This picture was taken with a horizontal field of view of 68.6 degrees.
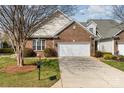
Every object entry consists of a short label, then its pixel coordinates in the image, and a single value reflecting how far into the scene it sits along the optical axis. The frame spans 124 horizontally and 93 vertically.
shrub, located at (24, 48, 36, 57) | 10.88
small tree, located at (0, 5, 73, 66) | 6.56
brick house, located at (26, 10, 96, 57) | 11.30
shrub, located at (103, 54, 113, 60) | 9.98
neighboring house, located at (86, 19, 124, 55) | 11.63
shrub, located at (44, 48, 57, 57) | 11.00
